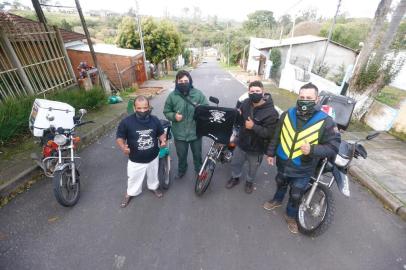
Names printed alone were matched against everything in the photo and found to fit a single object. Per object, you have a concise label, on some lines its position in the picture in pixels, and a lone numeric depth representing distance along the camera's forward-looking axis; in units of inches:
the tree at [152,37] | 815.7
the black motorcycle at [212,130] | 123.1
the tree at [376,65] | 265.1
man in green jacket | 126.3
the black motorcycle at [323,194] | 102.0
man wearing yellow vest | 95.1
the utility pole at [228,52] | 1705.8
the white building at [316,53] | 687.7
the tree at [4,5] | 268.4
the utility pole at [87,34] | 313.5
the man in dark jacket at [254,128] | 115.4
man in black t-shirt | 113.2
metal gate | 230.2
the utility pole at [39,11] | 290.4
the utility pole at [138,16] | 635.5
